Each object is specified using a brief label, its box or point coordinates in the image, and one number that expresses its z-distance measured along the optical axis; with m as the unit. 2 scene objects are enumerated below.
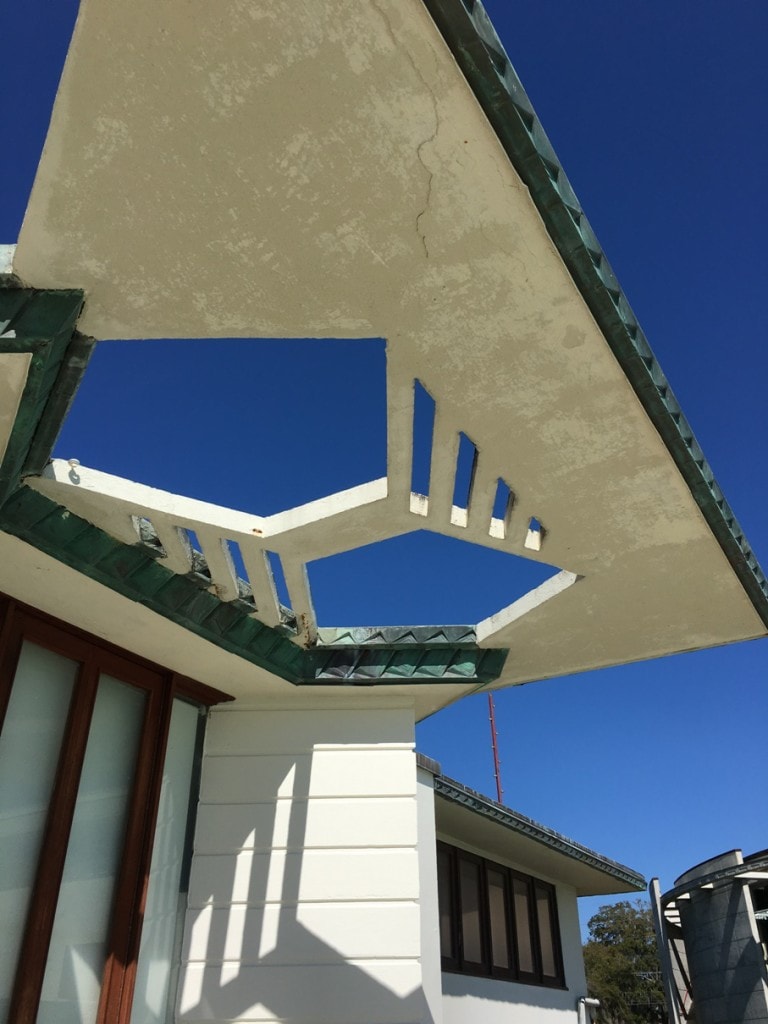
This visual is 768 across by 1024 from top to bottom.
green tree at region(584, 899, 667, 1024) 35.66
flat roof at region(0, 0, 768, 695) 2.22
